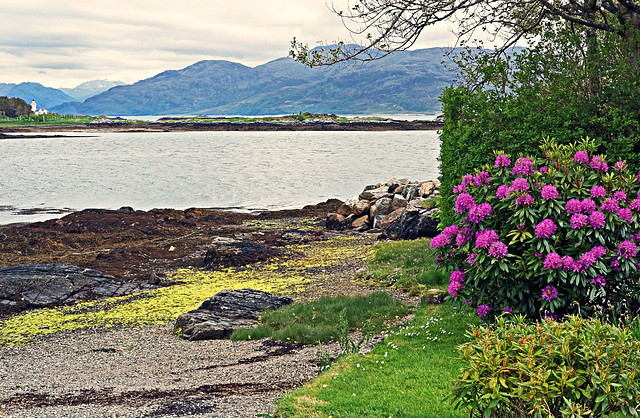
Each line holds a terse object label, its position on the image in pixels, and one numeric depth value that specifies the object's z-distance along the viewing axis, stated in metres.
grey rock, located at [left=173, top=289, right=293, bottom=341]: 13.40
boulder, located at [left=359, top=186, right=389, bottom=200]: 33.44
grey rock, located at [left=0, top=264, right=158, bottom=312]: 17.52
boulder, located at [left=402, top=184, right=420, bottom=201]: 30.89
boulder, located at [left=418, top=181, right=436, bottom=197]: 28.62
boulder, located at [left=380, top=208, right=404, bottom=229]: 27.95
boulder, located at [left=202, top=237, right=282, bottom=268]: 22.48
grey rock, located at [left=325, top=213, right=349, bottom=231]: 30.72
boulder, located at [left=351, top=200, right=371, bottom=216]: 31.75
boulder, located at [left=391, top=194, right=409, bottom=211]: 30.30
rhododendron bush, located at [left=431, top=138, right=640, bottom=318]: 8.04
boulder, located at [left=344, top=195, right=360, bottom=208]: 33.22
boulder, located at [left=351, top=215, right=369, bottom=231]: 29.87
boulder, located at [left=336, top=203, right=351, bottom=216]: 32.35
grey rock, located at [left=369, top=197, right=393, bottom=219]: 30.34
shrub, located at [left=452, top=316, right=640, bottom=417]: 5.02
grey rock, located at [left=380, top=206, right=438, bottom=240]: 23.27
